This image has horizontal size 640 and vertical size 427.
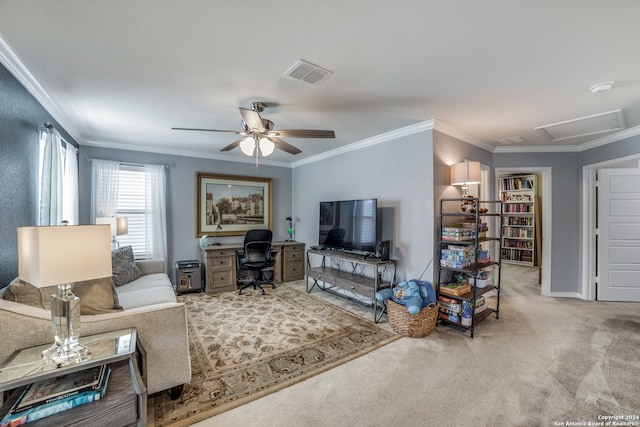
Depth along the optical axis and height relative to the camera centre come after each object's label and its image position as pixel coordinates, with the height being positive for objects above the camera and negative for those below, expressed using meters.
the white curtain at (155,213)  4.58 +0.01
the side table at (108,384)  1.23 -0.86
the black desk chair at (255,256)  4.64 -0.74
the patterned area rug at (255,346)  1.98 -1.33
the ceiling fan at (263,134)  2.63 +0.78
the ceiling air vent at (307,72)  2.08 +1.11
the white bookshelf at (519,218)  6.80 -0.17
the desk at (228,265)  4.65 -0.93
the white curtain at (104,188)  4.18 +0.40
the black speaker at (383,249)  3.62 -0.49
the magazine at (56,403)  1.15 -0.85
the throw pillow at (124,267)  3.35 -0.67
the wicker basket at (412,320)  2.93 -1.17
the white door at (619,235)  4.15 -0.37
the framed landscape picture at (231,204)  5.11 +0.18
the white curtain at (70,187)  3.22 +0.32
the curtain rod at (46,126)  2.46 +0.80
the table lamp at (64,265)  1.32 -0.26
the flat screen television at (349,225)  3.75 -0.19
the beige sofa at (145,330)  1.50 -0.72
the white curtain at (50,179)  2.46 +0.33
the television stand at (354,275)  3.53 -0.94
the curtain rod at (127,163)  4.19 +0.82
